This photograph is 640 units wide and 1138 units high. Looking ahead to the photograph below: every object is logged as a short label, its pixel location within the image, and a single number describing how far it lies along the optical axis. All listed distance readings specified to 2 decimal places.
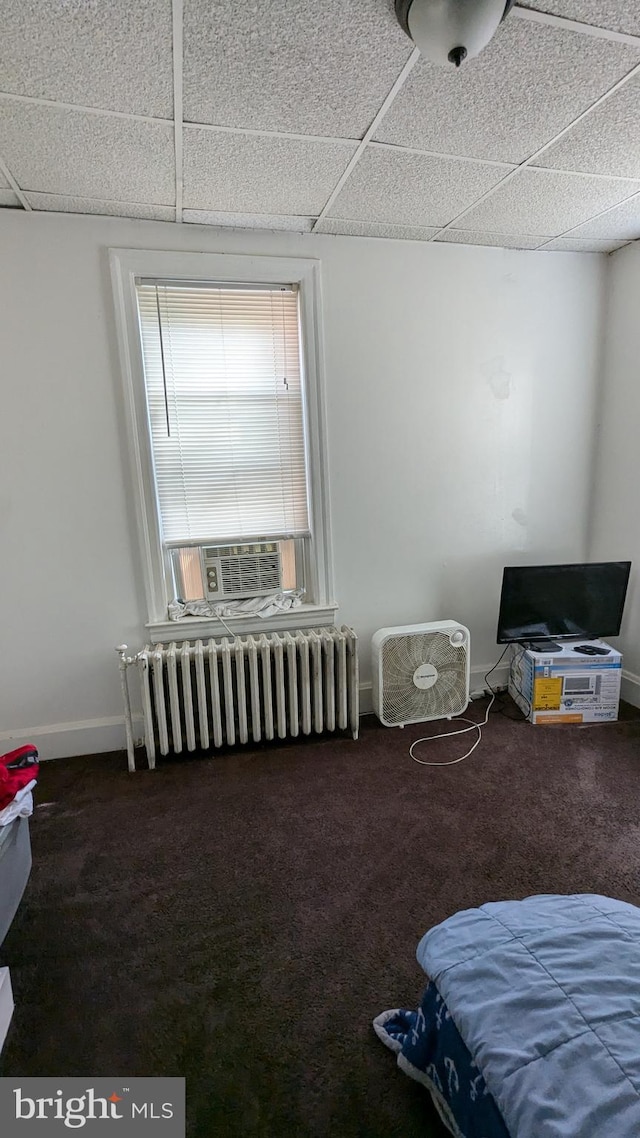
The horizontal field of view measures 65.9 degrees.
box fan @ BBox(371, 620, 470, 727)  2.70
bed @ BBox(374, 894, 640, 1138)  0.76
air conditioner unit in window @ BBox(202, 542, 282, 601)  2.63
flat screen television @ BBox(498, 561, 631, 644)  2.84
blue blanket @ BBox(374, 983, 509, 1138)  0.91
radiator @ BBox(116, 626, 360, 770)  2.44
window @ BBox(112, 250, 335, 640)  2.39
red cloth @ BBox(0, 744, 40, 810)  1.56
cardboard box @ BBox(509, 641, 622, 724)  2.77
